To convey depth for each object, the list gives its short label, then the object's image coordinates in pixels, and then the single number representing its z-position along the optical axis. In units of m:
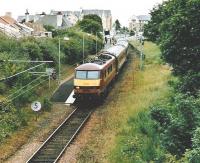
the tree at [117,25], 182.88
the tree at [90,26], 85.31
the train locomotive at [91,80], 31.95
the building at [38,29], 70.12
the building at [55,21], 97.50
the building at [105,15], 151.02
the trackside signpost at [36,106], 27.32
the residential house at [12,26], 62.60
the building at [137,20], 182.25
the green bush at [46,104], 31.31
